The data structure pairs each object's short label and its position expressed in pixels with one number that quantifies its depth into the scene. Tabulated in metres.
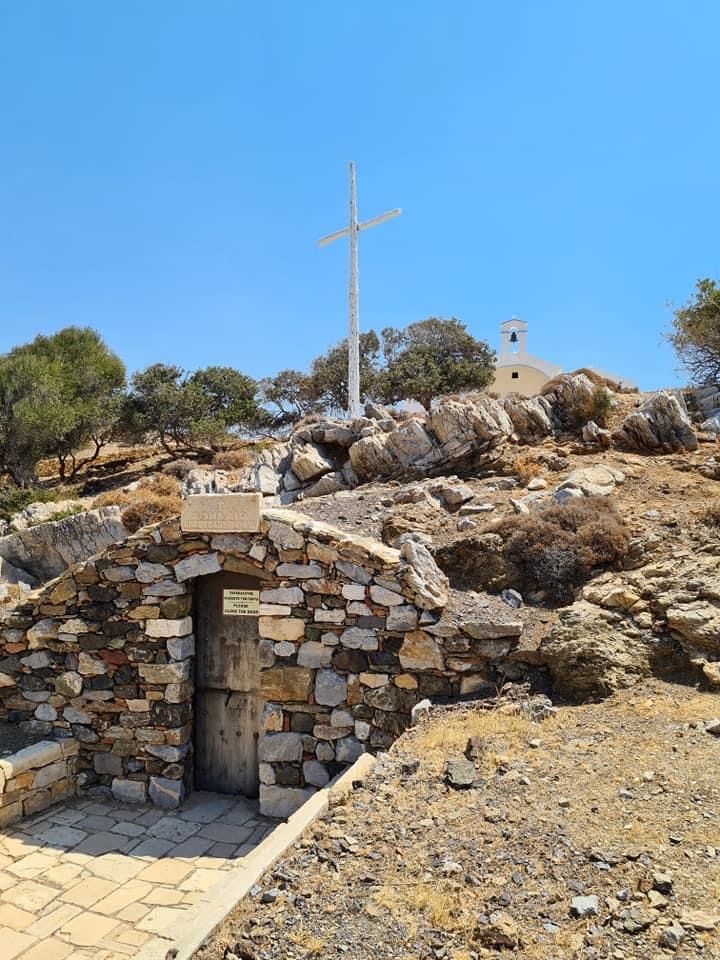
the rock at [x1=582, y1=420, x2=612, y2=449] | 13.94
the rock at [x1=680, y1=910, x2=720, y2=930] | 3.12
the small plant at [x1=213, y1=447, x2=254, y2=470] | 20.62
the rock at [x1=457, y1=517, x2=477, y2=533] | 9.69
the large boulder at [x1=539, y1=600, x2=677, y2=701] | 6.07
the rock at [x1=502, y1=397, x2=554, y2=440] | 15.58
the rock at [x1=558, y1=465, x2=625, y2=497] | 10.49
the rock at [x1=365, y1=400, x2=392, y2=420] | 18.94
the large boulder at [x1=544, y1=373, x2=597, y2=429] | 15.70
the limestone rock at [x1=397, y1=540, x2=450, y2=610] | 6.85
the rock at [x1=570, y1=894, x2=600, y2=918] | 3.33
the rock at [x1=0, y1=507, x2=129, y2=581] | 13.57
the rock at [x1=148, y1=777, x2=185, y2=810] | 7.63
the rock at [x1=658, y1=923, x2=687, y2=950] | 3.04
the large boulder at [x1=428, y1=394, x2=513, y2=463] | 15.06
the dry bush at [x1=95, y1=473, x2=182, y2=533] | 14.27
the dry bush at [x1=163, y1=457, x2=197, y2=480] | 20.81
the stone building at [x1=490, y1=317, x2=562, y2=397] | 31.33
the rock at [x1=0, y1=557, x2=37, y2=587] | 13.26
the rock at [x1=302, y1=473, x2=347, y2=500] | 15.41
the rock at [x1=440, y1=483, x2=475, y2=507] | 11.53
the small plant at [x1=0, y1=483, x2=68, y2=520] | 17.20
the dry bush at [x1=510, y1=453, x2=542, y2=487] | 12.67
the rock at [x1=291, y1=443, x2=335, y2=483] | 16.28
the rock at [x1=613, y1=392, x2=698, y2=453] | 13.26
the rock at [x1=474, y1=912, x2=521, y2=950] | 3.23
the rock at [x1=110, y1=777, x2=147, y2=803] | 7.78
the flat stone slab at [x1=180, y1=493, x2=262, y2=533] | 7.43
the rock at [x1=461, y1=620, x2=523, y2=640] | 6.66
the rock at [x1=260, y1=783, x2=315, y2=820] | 7.22
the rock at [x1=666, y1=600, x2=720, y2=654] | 6.05
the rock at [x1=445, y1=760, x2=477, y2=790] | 4.87
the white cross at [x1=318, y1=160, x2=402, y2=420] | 20.62
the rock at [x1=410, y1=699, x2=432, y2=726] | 6.48
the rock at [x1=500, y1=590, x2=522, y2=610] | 7.36
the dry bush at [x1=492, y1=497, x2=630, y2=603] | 7.59
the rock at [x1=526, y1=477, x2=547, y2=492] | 11.59
